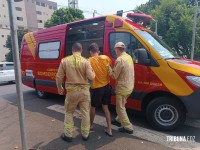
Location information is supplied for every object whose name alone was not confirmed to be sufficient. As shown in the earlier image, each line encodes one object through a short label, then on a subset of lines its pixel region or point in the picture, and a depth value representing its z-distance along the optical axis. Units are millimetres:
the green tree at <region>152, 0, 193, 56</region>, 21562
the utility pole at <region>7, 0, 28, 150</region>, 2627
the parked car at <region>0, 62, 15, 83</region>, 12191
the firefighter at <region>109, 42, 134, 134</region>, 3959
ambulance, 3953
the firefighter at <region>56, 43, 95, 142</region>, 3688
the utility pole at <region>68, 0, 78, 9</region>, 44762
